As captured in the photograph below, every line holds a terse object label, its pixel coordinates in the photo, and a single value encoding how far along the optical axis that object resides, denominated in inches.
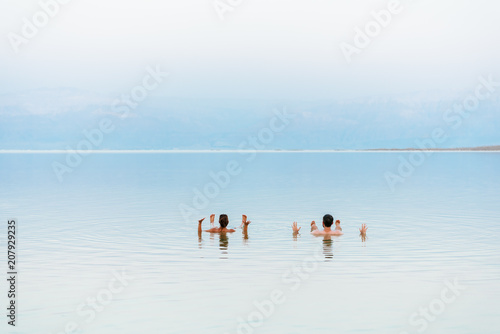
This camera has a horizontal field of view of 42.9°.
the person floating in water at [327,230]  1101.1
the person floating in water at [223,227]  1144.2
